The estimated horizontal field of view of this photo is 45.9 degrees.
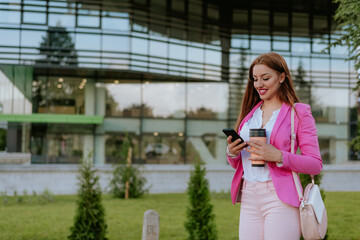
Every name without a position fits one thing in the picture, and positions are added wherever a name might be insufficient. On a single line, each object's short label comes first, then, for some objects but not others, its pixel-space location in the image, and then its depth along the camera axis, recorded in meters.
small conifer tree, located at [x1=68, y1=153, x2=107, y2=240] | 6.92
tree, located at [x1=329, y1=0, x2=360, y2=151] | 5.76
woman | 2.24
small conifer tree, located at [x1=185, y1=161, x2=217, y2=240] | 7.08
